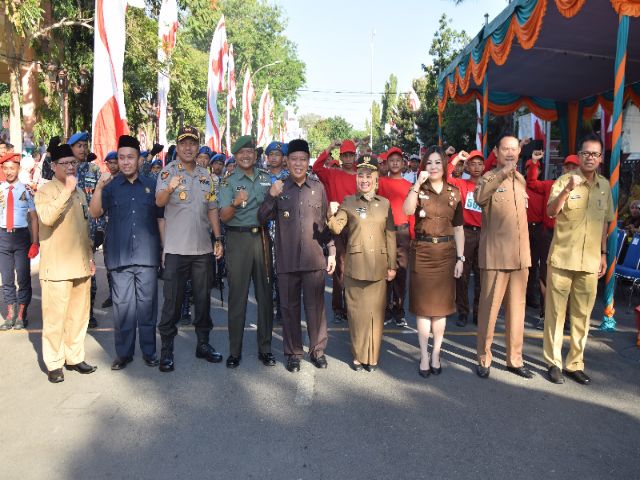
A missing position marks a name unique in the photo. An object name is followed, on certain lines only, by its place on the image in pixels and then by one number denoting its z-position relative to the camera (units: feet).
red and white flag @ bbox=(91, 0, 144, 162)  22.13
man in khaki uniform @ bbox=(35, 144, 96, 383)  14.35
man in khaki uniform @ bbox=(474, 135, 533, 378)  14.73
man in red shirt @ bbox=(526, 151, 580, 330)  20.39
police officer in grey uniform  15.07
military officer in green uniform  15.25
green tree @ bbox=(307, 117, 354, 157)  342.44
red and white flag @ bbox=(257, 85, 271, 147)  92.73
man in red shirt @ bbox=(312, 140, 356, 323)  20.39
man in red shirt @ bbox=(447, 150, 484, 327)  19.92
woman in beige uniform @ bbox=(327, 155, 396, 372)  14.94
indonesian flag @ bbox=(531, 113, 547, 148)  52.95
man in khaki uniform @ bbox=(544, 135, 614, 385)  14.47
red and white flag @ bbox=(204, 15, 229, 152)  43.16
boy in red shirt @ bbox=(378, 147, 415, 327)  19.62
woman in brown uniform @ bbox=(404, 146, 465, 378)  14.73
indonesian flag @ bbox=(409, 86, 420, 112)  78.22
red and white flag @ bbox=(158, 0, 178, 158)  40.27
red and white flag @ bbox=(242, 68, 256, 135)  74.40
